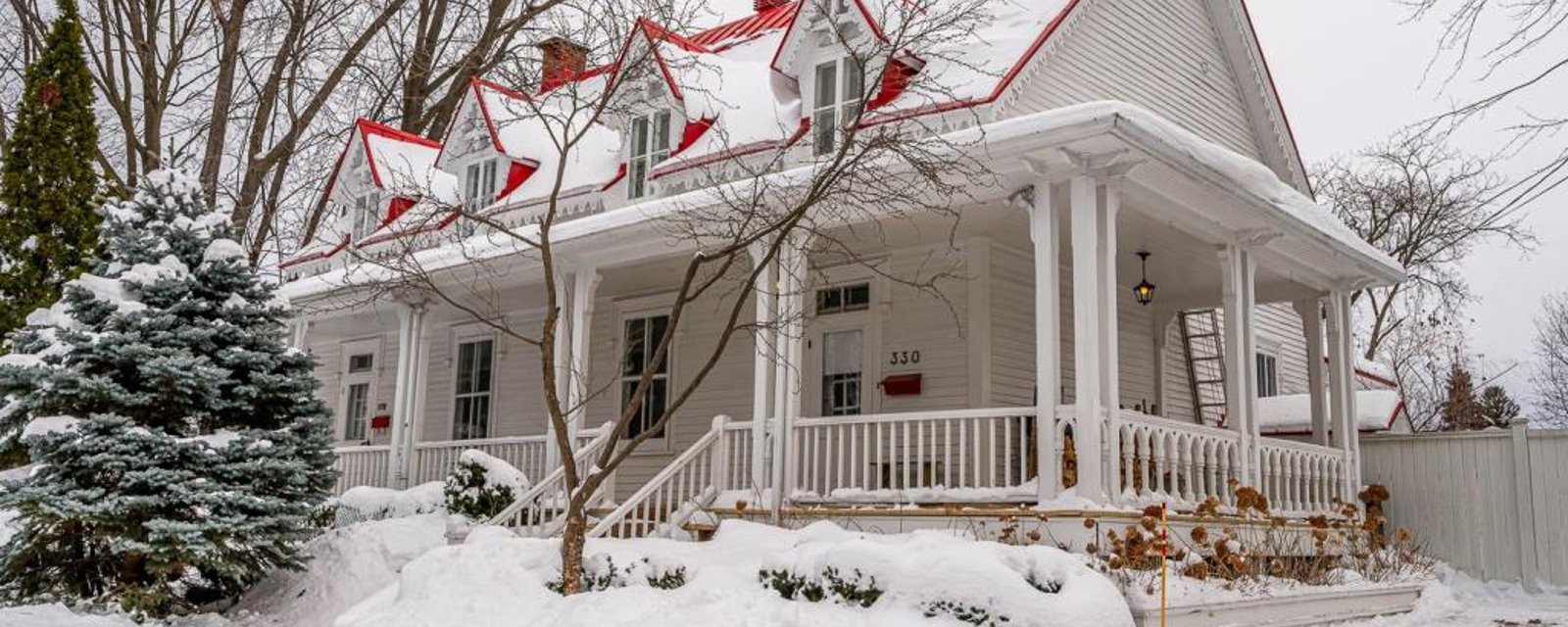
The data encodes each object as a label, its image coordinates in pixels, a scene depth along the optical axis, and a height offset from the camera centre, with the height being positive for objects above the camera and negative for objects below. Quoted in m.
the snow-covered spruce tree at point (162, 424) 9.71 +0.43
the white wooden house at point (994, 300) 9.66 +2.15
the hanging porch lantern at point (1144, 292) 13.01 +2.13
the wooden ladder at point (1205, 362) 16.38 +1.80
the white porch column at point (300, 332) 16.89 +1.99
